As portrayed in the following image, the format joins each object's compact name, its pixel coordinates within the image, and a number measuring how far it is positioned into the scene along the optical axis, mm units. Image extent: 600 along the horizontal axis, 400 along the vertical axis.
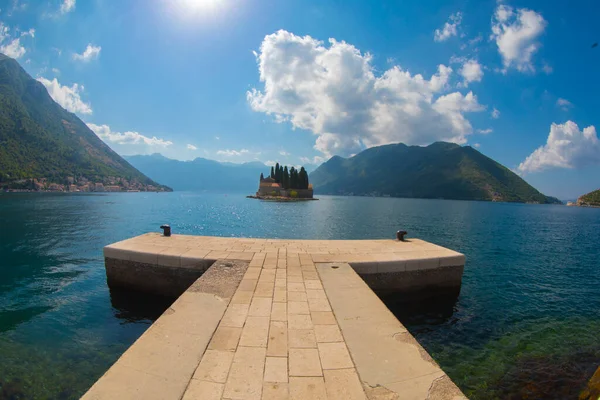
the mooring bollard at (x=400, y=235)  14424
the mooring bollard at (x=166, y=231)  14088
